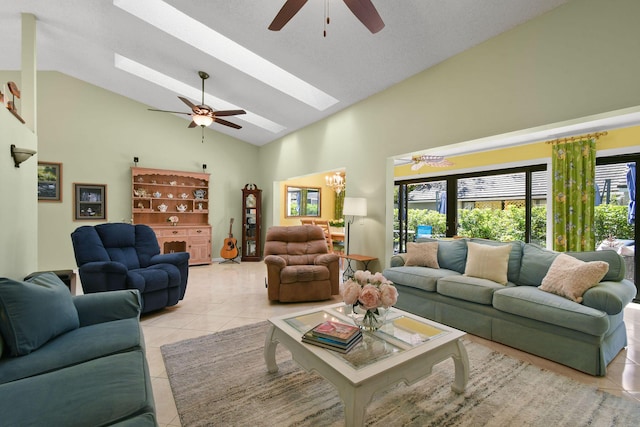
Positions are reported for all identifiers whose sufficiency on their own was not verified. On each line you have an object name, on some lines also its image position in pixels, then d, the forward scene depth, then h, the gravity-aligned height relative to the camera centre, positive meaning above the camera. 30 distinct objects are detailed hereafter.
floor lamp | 4.30 +0.07
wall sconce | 2.50 +0.50
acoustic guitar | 6.76 -0.89
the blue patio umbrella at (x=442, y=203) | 6.54 +0.21
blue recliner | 3.04 -0.62
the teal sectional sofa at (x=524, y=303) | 2.20 -0.82
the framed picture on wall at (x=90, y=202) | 5.51 +0.17
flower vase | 1.92 -0.73
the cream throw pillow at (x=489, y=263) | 3.03 -0.55
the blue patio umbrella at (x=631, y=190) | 4.02 +0.32
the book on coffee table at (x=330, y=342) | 1.68 -0.79
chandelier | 6.77 +0.74
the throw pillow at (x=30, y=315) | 1.48 -0.58
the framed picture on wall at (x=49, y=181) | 5.20 +0.53
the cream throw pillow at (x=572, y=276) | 2.38 -0.55
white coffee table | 1.46 -0.82
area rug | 1.70 -1.22
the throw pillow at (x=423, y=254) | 3.68 -0.55
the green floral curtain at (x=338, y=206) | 8.71 +0.18
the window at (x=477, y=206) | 5.25 +0.14
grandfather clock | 7.07 -0.26
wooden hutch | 6.07 +0.07
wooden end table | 4.26 -0.74
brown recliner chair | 3.78 -0.75
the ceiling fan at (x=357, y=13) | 1.92 +1.38
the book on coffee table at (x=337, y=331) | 1.72 -0.74
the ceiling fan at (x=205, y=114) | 3.98 +1.39
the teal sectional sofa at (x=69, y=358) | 1.07 -0.74
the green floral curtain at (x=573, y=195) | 4.23 +0.28
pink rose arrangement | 1.82 -0.52
